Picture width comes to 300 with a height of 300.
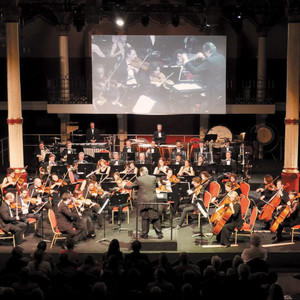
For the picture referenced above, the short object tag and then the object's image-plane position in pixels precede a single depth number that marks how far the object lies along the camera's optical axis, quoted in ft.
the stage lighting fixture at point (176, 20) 68.93
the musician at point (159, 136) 62.69
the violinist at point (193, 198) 42.75
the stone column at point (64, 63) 69.72
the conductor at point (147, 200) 39.52
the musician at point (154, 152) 56.65
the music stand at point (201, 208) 38.37
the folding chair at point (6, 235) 38.65
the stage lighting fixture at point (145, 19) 68.08
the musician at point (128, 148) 56.70
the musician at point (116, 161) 52.70
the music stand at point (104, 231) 38.06
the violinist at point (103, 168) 49.67
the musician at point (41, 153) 56.70
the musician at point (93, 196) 42.33
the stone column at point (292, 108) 50.85
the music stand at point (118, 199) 40.86
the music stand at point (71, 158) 54.80
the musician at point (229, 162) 52.80
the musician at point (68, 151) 56.59
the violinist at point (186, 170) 48.62
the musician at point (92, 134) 63.72
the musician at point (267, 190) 42.98
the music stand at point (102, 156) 54.80
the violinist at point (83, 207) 39.88
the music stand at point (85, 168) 50.08
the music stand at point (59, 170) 49.37
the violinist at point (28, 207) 40.68
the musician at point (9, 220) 38.24
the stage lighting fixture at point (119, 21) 69.00
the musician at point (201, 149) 56.85
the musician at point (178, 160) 51.98
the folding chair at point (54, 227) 37.63
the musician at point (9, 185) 44.16
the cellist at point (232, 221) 38.42
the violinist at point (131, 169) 48.57
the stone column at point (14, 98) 51.01
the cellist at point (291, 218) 39.32
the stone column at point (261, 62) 70.54
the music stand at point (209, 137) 60.59
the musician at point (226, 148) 57.11
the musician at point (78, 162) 51.31
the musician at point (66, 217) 38.47
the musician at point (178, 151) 55.11
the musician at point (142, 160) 53.11
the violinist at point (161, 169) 48.49
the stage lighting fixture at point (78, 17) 65.21
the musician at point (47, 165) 51.73
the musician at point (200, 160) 51.54
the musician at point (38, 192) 41.73
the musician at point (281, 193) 41.39
